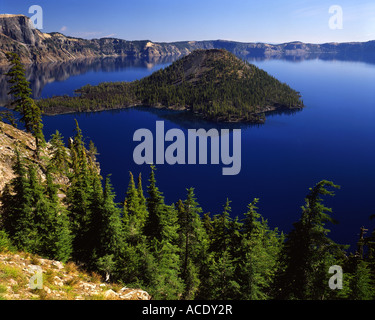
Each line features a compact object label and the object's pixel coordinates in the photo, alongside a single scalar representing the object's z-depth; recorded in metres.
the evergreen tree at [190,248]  32.41
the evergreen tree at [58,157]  56.47
